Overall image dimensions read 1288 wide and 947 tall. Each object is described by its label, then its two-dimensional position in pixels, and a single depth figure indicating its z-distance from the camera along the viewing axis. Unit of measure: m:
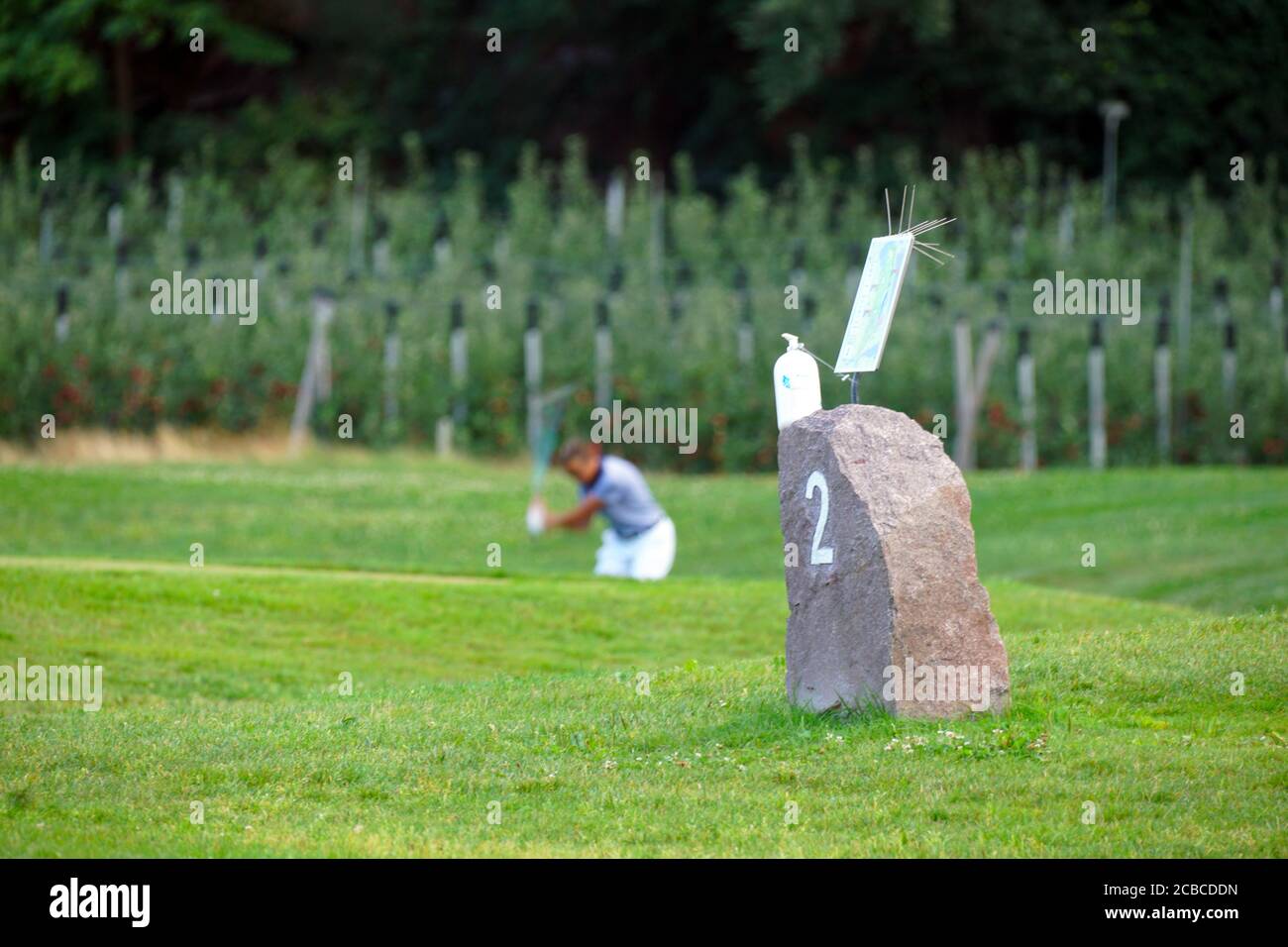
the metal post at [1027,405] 26.73
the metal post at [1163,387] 27.73
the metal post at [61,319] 26.94
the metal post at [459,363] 27.08
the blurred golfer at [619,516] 17.62
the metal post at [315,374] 26.78
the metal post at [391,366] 27.02
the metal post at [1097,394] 26.95
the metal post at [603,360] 26.73
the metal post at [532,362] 26.50
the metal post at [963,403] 26.16
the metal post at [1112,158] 37.25
